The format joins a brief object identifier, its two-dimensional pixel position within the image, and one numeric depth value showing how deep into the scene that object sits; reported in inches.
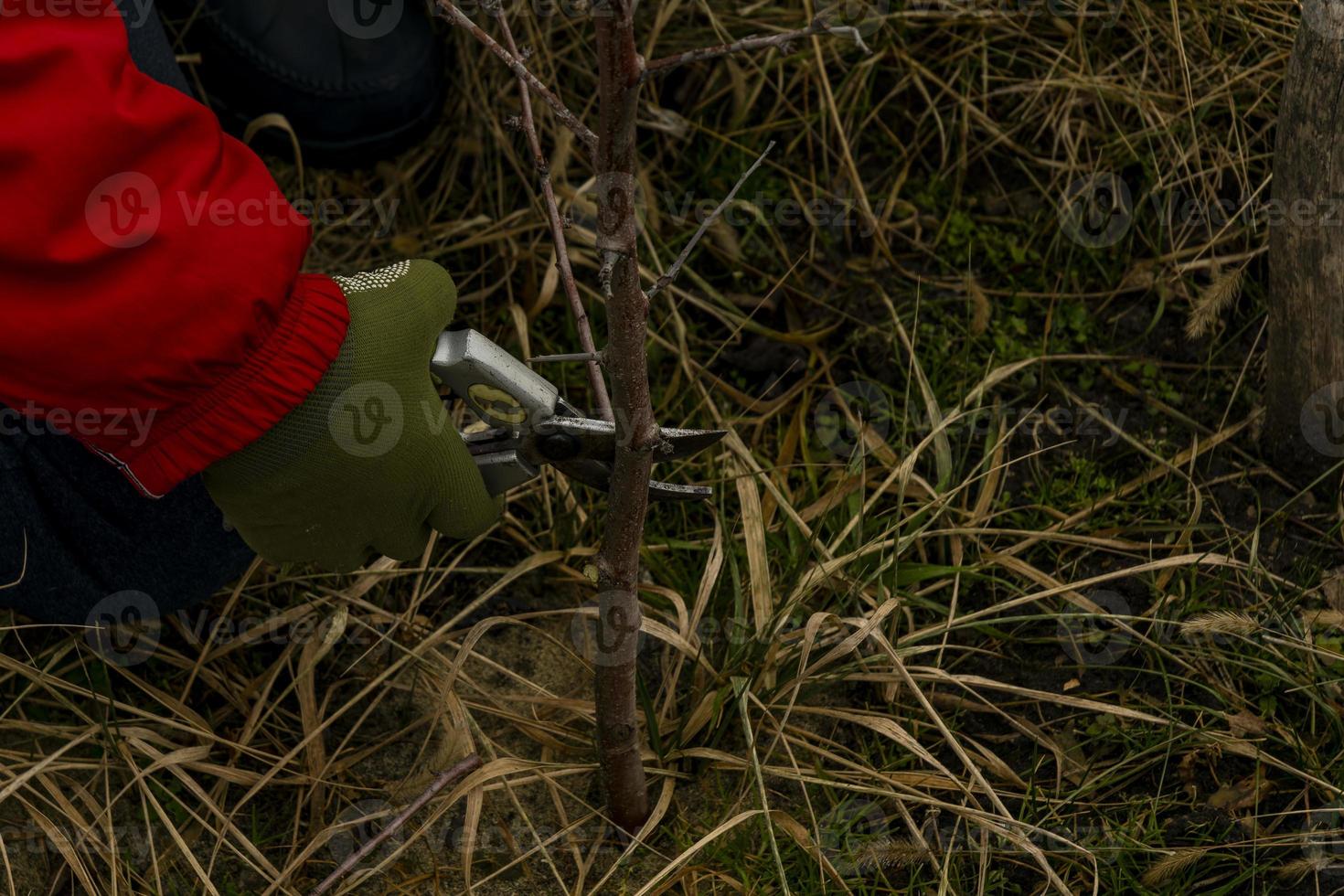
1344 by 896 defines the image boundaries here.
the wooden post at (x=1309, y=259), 43.4
